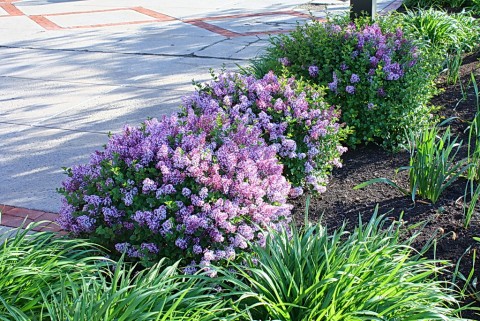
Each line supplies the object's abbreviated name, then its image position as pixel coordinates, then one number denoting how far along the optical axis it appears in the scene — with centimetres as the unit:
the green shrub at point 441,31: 754
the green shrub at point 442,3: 1145
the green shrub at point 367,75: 535
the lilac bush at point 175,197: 352
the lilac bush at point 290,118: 456
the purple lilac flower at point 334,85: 540
